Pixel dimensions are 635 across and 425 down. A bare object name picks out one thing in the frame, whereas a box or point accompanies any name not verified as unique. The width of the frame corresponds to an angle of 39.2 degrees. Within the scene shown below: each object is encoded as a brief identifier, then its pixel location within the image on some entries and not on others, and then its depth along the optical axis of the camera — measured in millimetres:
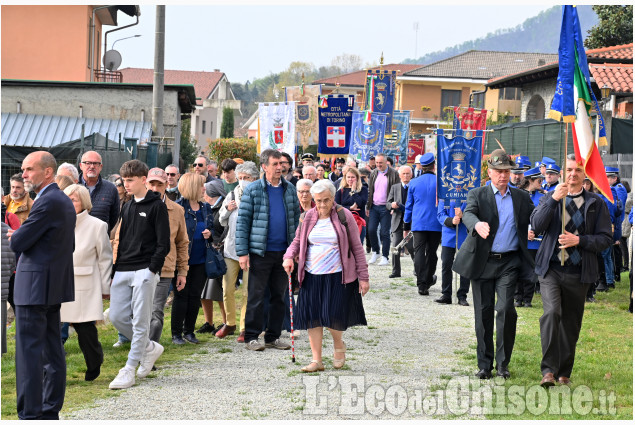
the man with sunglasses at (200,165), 14336
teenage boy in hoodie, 8039
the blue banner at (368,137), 22844
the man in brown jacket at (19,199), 10266
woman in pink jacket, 8742
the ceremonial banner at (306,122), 25000
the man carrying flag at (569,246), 8039
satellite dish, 34656
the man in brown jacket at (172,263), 9055
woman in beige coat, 7941
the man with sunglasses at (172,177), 11586
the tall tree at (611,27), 38731
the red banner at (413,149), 38281
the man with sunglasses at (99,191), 10195
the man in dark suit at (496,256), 8367
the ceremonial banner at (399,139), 24792
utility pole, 18688
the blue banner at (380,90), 24469
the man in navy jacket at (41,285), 6500
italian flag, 8102
